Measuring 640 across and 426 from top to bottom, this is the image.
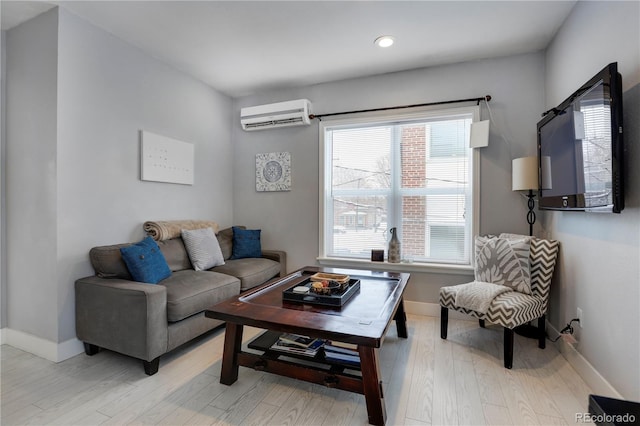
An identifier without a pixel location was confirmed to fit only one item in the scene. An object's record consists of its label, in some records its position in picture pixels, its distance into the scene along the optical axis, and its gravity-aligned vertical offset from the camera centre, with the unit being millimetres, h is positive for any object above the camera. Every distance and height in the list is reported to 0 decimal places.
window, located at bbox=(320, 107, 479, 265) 3111 +298
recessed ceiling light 2587 +1493
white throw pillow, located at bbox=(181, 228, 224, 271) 2967 -364
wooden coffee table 1504 -575
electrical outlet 1999 -699
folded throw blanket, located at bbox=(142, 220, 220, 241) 2848 -143
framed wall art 3734 +519
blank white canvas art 2838 +541
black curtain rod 2918 +1118
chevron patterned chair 2125 -592
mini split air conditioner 3506 +1175
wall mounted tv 1513 +378
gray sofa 1991 -673
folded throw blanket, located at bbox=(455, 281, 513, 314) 2229 -623
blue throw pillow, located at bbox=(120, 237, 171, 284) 2268 -377
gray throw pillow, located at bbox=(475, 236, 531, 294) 2414 -409
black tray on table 1853 -530
